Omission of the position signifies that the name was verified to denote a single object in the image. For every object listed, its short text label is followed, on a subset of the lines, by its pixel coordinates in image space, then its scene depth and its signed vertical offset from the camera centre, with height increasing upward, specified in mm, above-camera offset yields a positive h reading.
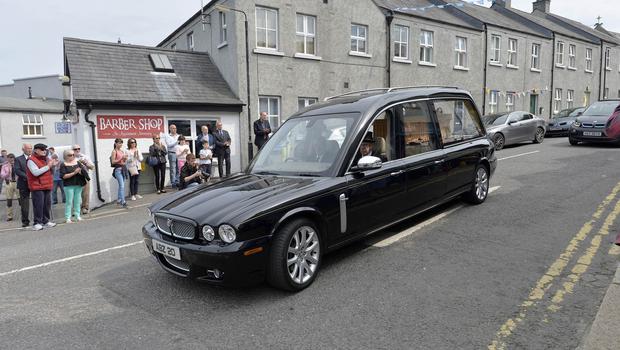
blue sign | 16333 +109
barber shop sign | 12805 +89
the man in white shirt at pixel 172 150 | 12875 -669
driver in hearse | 4879 -285
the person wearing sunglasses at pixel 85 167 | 9792 -898
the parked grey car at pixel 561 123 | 20422 -25
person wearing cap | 8814 -1133
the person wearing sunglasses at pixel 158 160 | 12148 -897
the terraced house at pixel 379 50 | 15789 +3567
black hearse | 3873 -716
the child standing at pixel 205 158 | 11328 -809
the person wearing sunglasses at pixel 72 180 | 9281 -1128
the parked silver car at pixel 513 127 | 16547 -172
